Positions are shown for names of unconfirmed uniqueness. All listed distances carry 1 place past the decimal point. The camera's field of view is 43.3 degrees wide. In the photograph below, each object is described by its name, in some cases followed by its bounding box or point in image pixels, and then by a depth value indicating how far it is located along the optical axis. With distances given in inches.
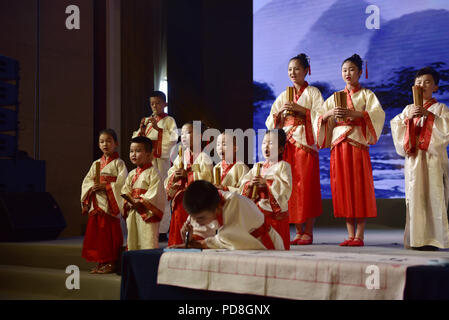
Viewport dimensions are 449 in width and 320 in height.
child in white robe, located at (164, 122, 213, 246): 177.3
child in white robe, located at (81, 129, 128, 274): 172.2
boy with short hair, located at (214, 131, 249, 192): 174.7
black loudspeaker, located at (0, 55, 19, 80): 229.8
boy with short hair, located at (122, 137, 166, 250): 163.3
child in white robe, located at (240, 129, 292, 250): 151.1
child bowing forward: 104.0
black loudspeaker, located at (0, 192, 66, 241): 213.2
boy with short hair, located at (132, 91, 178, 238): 215.3
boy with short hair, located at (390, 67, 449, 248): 165.5
